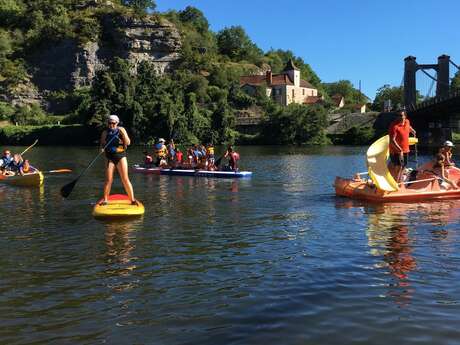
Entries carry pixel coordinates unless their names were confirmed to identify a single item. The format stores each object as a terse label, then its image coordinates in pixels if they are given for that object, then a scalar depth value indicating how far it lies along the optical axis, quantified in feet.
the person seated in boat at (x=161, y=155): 100.42
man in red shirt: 55.06
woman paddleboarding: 43.73
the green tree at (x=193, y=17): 541.34
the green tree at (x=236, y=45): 517.55
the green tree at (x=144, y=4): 503.61
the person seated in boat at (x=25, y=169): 77.30
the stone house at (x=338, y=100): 464.73
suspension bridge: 224.94
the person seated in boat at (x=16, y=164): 78.46
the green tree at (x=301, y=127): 302.66
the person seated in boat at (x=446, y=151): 57.82
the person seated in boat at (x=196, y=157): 95.99
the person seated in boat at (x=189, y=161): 96.76
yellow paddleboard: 44.61
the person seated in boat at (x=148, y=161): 102.35
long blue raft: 89.30
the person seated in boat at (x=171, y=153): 99.58
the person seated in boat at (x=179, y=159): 97.76
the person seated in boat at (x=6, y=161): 79.61
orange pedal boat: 53.93
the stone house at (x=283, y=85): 405.55
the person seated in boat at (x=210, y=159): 94.27
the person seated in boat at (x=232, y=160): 91.50
